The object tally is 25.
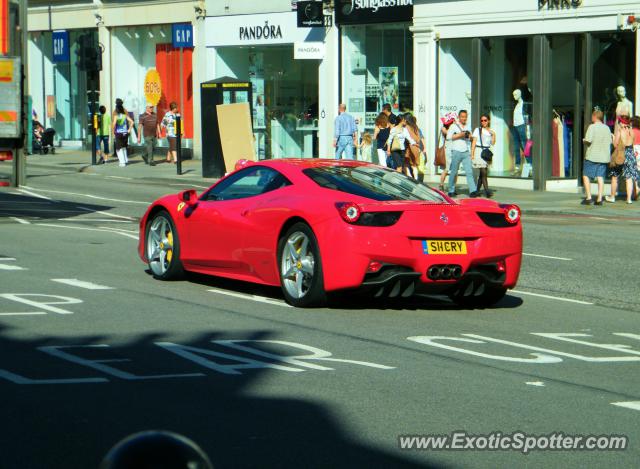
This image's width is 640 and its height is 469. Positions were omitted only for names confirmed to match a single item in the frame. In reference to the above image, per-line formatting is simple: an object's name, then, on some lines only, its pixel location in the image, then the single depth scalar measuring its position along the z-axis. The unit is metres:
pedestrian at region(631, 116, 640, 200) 25.70
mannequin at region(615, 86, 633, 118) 26.98
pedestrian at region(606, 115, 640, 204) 25.55
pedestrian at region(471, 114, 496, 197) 27.59
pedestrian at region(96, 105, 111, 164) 39.91
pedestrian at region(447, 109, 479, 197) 26.92
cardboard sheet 31.27
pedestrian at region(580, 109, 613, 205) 24.98
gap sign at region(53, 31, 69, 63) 47.28
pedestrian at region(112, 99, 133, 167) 38.50
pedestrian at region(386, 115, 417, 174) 26.88
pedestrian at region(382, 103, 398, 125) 27.47
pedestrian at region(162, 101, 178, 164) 39.20
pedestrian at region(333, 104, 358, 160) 31.08
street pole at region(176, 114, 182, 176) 33.84
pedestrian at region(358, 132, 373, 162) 32.47
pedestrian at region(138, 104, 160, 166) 38.22
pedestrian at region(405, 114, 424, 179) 27.00
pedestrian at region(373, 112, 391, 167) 28.09
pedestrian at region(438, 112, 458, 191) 28.48
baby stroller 44.62
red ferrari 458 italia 11.20
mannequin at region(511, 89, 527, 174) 30.02
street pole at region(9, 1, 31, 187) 21.45
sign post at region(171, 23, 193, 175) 40.69
